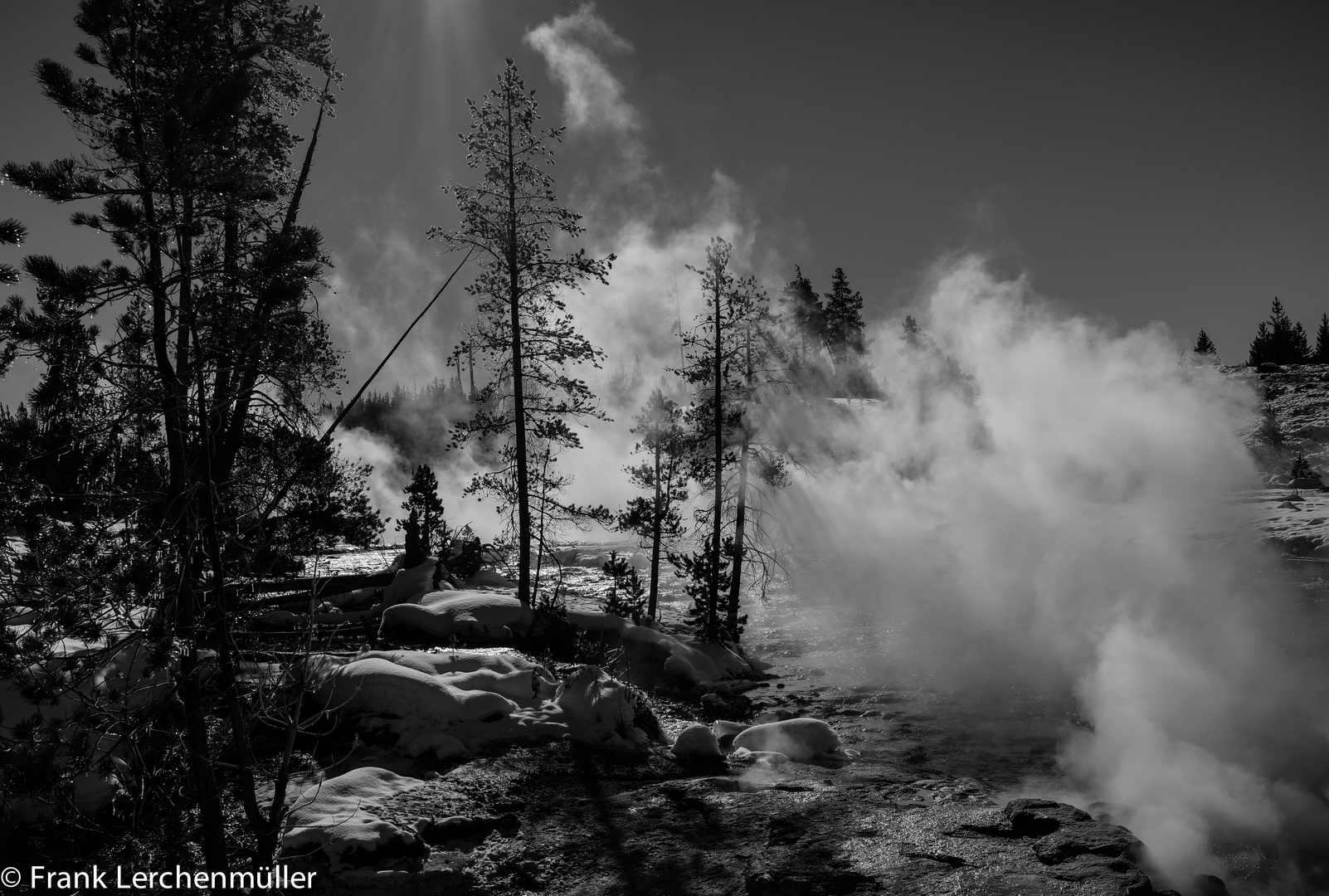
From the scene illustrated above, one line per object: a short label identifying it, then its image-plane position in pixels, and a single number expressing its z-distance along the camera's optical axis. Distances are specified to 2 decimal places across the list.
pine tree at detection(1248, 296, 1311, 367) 72.81
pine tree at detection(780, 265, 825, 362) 68.19
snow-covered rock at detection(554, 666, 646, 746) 11.95
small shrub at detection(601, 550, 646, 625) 22.38
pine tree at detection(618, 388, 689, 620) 25.84
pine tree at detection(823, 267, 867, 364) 71.81
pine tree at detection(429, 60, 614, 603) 18.33
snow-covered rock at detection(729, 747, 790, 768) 11.74
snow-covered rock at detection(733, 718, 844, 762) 12.49
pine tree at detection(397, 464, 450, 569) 29.36
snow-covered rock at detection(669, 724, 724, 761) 11.85
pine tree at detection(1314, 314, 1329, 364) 70.31
